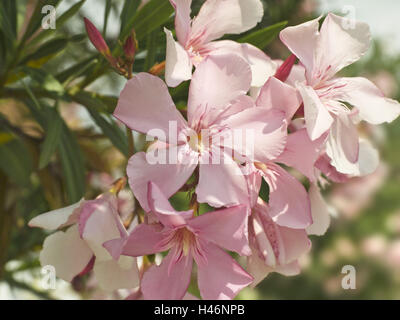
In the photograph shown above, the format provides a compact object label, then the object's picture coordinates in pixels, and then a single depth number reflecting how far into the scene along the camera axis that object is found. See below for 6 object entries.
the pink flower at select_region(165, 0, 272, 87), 0.39
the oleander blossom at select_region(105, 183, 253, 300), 0.33
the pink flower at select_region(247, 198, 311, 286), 0.39
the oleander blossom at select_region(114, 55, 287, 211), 0.34
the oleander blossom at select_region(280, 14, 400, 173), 0.38
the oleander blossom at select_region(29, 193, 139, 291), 0.38
